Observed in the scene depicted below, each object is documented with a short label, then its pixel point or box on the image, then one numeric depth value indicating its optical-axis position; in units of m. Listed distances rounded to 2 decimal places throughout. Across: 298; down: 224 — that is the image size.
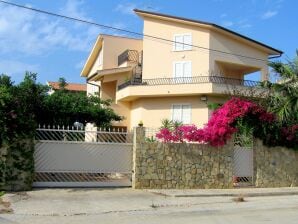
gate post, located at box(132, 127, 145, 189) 10.14
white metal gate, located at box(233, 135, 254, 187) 11.50
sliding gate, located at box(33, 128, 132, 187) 9.60
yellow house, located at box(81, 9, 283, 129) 17.57
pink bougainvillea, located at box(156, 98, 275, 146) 10.65
